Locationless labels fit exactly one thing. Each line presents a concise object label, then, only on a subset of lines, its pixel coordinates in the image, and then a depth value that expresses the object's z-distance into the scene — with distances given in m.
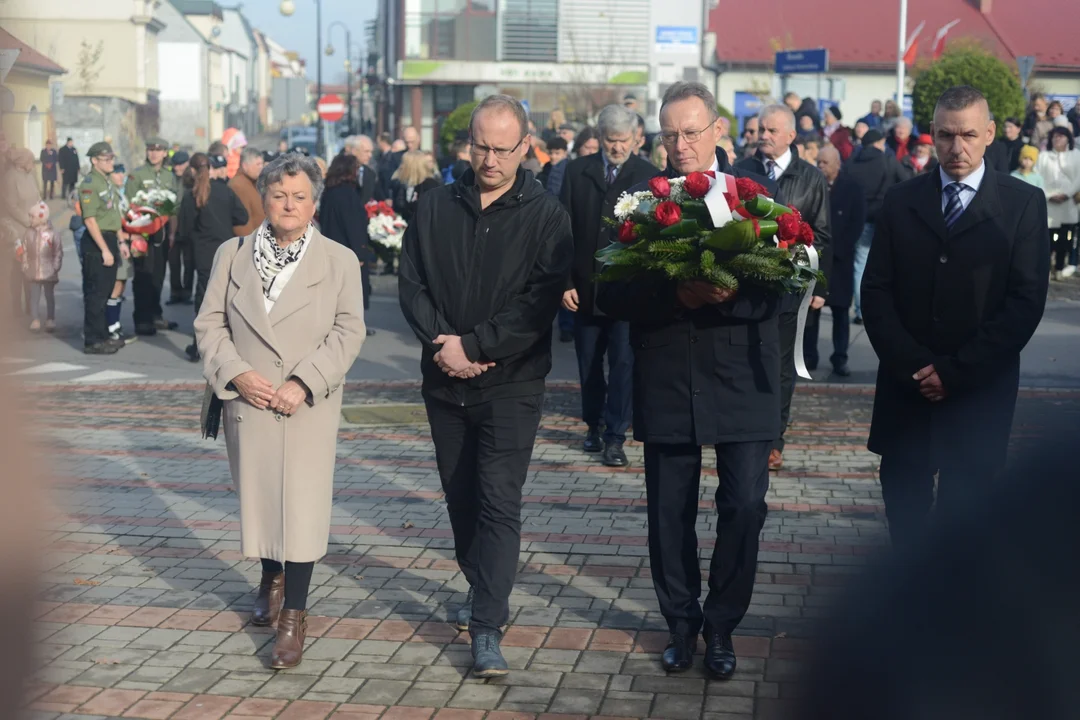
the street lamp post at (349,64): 73.81
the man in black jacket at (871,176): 13.77
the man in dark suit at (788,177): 8.09
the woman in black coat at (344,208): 13.36
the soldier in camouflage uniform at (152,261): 15.27
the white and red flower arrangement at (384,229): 15.74
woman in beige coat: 5.51
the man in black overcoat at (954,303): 5.30
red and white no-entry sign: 37.62
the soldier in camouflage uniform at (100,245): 14.12
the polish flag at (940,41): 44.01
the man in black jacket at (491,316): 5.44
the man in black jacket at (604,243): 8.77
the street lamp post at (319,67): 56.47
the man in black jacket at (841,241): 12.20
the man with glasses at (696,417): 5.27
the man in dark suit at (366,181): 14.26
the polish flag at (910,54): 37.68
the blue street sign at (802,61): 28.27
